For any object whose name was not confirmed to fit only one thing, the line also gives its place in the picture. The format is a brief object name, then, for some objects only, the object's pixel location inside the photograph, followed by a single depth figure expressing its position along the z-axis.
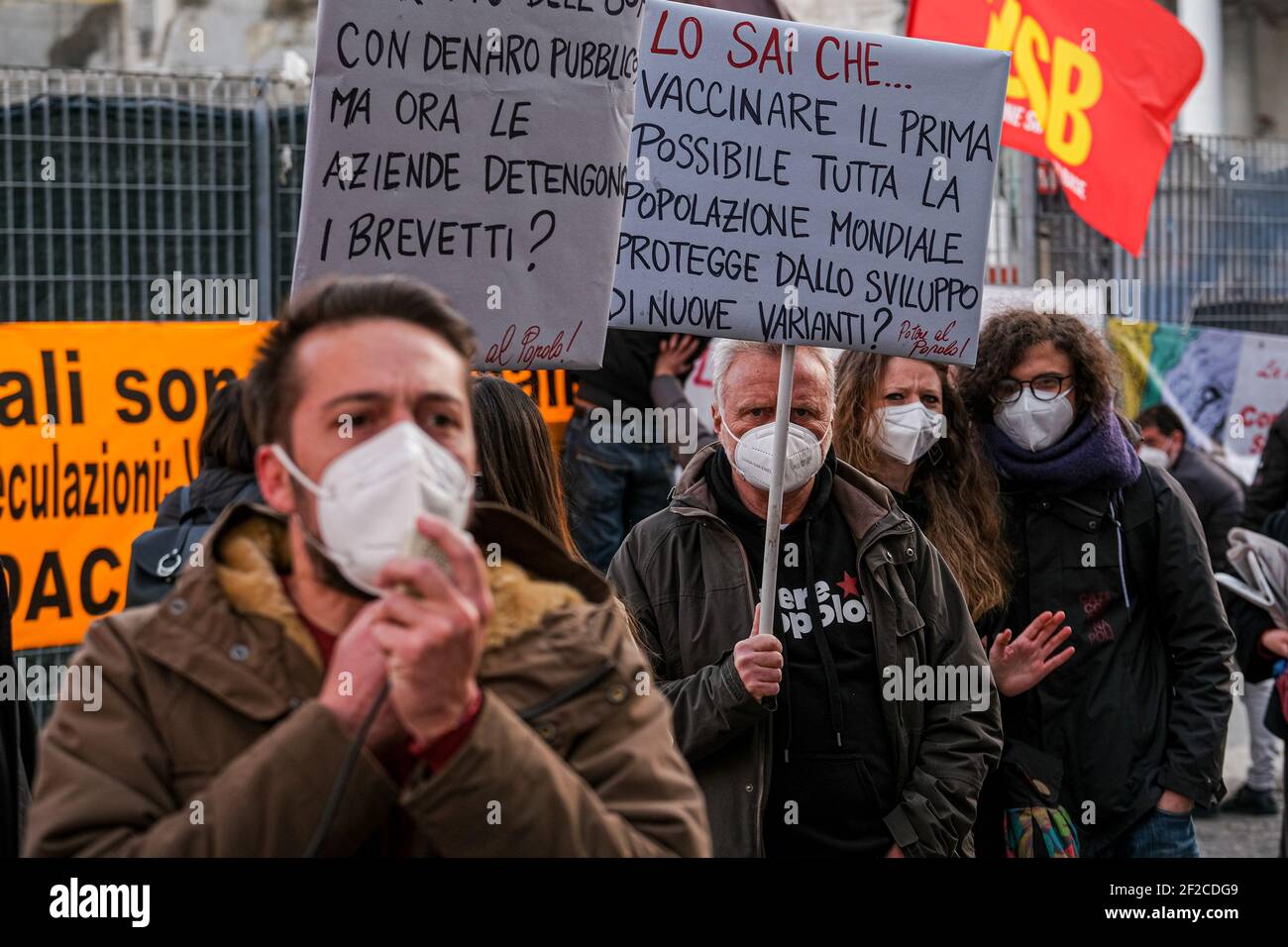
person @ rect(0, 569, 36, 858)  3.15
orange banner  6.23
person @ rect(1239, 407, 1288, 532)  6.30
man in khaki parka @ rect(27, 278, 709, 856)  2.00
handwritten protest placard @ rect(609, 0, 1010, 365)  3.76
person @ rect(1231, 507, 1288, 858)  4.97
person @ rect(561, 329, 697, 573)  7.09
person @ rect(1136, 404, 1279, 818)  7.67
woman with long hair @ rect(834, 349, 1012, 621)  4.34
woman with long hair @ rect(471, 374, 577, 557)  3.51
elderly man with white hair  3.58
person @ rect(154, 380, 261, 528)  3.44
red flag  6.19
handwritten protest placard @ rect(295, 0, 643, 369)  3.29
